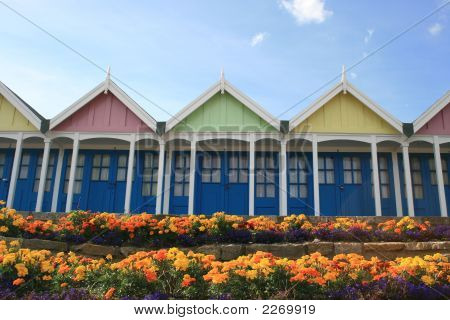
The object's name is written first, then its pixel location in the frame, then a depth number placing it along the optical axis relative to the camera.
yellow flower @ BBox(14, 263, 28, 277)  4.74
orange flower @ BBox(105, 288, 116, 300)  4.24
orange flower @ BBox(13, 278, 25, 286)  4.54
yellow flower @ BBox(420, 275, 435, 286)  4.62
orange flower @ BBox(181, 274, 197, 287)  4.41
